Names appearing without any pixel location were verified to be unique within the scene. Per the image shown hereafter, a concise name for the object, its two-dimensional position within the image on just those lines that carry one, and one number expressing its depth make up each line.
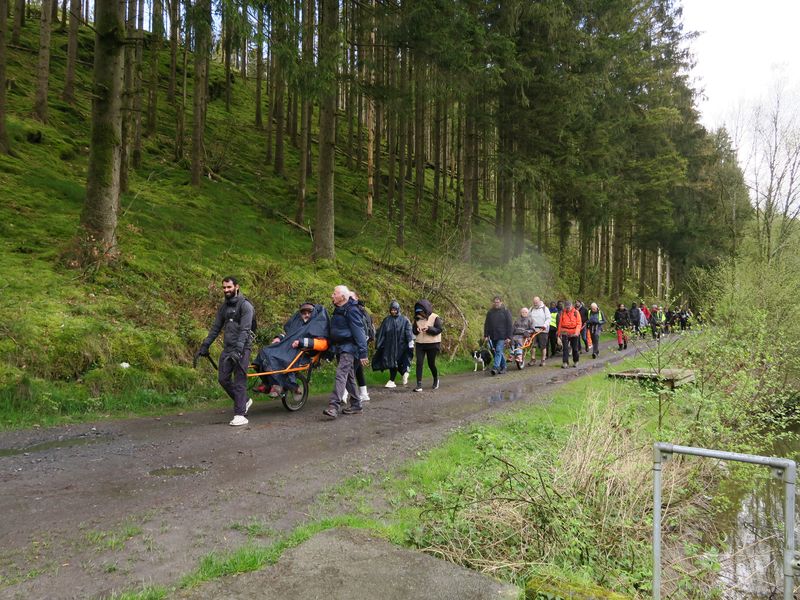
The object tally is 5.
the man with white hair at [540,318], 17.28
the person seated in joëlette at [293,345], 8.52
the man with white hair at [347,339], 8.79
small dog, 15.73
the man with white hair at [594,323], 20.06
